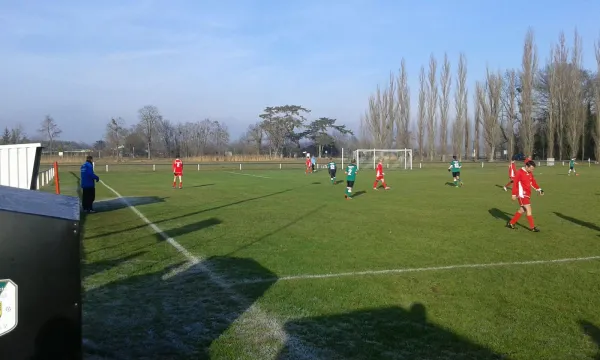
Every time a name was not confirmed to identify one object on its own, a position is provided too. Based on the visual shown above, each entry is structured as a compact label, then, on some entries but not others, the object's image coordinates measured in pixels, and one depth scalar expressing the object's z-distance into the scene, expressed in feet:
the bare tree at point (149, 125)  257.75
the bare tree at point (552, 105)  201.16
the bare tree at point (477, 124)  229.84
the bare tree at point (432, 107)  226.99
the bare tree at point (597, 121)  189.67
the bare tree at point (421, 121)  230.07
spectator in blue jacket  49.26
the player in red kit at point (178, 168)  84.64
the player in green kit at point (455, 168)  83.75
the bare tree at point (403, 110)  235.20
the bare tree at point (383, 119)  239.50
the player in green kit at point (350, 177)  64.02
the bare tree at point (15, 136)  235.81
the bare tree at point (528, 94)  199.62
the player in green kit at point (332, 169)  101.09
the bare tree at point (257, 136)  291.38
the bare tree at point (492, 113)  220.23
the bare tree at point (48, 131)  255.91
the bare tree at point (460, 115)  224.33
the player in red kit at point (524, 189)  37.06
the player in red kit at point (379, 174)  80.17
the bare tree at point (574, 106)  198.29
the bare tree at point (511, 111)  213.15
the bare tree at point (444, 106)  224.94
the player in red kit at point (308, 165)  146.13
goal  185.16
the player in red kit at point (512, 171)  72.83
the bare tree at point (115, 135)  255.29
